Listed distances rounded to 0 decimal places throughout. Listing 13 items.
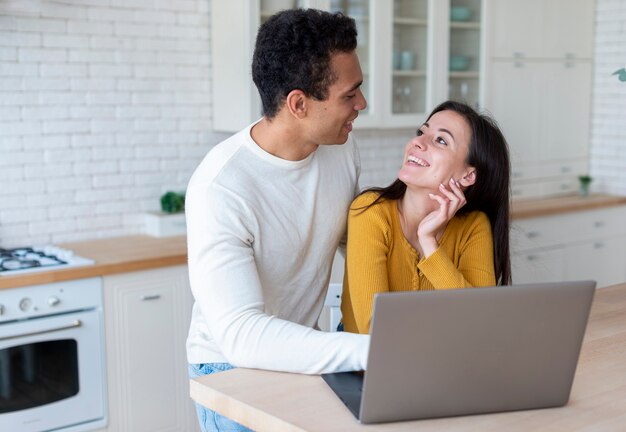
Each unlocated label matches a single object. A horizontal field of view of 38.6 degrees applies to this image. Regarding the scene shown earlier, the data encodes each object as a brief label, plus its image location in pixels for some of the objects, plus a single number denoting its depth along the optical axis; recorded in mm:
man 2029
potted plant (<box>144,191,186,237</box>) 4160
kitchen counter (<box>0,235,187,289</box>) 3369
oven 3383
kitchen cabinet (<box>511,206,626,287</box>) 5125
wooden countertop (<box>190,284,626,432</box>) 1682
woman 2316
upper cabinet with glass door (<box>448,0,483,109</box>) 5043
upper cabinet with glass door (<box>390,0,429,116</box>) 4785
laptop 1616
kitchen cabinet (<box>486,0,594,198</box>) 5273
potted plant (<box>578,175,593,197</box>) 5652
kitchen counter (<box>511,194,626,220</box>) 5062
